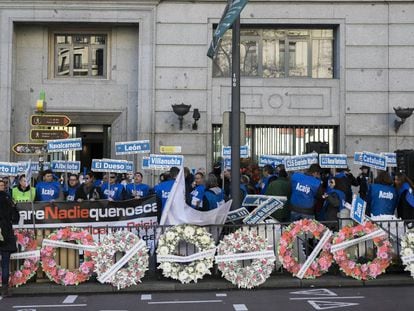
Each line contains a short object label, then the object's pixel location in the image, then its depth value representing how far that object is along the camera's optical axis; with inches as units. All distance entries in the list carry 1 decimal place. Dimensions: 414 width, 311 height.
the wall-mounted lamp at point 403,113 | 742.5
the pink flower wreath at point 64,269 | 382.0
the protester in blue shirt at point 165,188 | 466.6
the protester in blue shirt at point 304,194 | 447.5
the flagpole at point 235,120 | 440.8
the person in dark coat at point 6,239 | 362.9
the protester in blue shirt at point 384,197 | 441.7
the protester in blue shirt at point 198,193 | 474.1
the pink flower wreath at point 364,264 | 394.6
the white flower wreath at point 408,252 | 396.8
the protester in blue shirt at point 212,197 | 475.2
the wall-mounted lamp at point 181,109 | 743.7
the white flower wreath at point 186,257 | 387.2
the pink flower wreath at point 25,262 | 380.2
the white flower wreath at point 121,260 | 380.5
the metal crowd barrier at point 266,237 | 393.4
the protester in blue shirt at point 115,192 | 541.3
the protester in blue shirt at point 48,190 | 509.0
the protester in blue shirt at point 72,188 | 534.7
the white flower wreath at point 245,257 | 383.6
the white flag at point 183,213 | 408.5
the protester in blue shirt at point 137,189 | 532.1
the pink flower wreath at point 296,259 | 395.9
